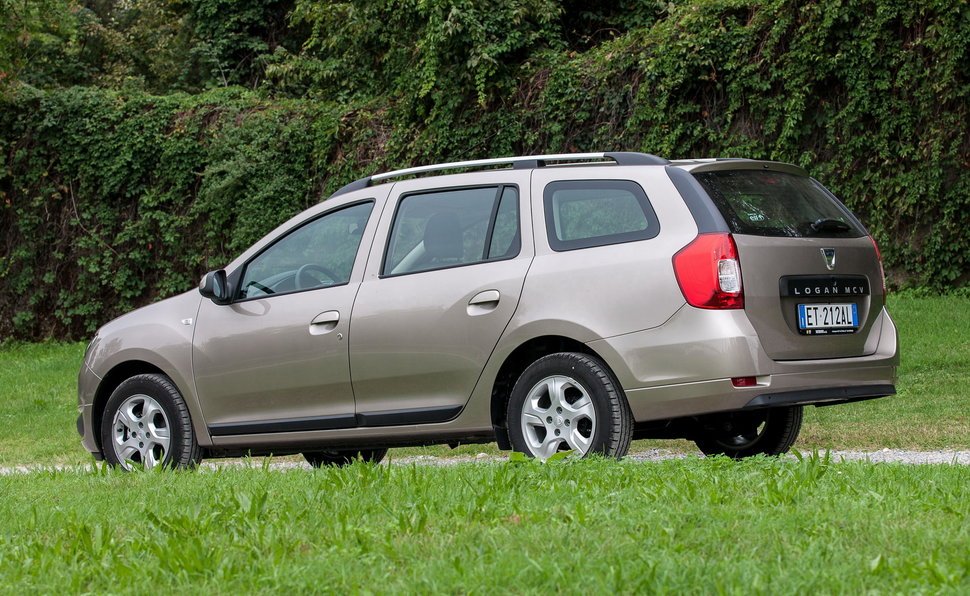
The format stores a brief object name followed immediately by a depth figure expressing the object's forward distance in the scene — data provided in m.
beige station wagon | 11.34
